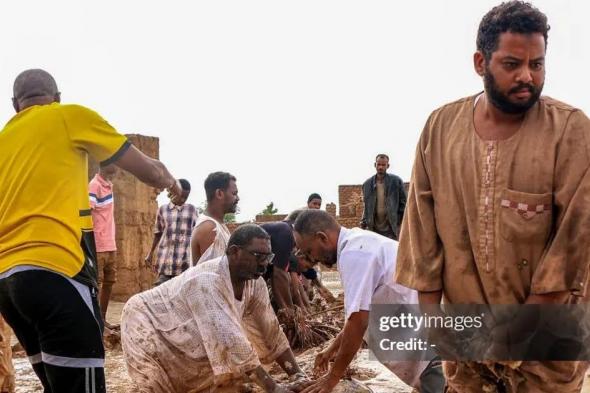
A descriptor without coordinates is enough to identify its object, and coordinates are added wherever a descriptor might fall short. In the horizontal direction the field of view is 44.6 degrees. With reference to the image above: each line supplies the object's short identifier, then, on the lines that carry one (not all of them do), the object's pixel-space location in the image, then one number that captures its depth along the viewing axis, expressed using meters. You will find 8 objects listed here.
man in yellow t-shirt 2.56
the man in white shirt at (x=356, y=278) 3.24
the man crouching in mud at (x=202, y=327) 3.81
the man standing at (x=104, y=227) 6.82
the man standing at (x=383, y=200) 9.11
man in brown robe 1.86
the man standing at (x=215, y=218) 4.93
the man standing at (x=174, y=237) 6.79
